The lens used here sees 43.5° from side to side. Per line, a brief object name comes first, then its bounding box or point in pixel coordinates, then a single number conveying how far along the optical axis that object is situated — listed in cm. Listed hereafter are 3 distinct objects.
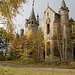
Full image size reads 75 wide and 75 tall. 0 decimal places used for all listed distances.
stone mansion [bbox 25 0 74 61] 1958
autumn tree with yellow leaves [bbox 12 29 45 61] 1833
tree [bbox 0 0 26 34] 538
